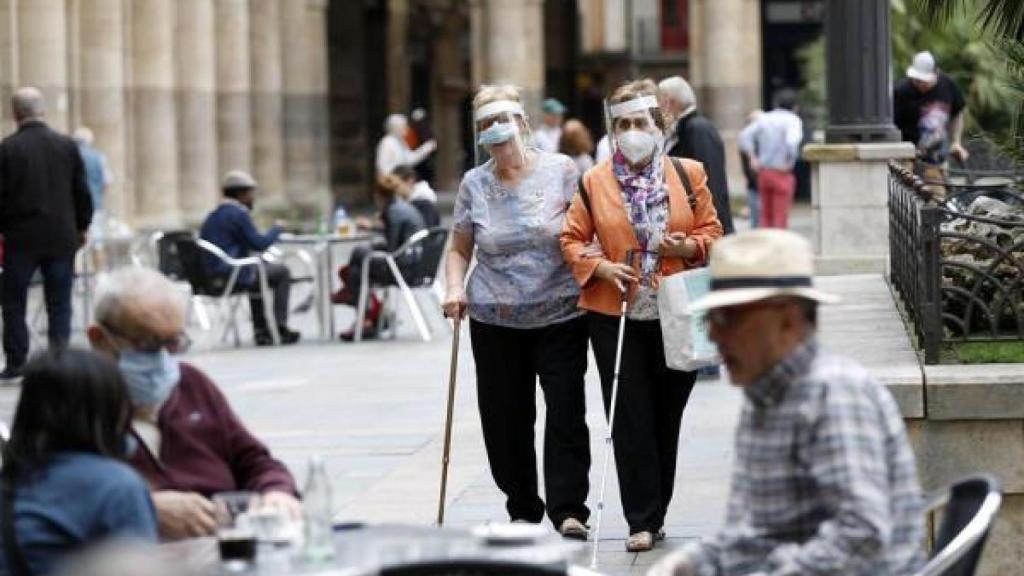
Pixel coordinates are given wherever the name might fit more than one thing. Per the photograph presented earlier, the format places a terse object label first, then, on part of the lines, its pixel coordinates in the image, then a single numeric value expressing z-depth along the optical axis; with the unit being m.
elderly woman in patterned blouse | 10.51
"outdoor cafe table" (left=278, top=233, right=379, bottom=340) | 22.53
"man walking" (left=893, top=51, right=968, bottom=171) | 21.34
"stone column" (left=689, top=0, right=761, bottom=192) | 48.25
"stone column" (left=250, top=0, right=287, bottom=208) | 44.47
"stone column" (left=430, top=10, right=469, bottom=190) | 56.91
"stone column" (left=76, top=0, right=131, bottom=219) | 34.09
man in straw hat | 5.72
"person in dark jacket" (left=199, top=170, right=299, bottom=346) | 21.61
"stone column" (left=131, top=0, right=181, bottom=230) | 36.78
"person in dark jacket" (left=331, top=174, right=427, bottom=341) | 21.73
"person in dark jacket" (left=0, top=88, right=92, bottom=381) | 18.06
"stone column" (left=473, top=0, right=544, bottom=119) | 47.25
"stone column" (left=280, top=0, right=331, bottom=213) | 47.16
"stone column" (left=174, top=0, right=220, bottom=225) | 39.44
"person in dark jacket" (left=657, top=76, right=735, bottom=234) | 14.63
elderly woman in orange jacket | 10.20
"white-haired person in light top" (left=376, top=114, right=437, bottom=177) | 34.22
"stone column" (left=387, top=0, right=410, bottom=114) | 57.12
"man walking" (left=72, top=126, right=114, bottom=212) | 27.27
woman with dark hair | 6.09
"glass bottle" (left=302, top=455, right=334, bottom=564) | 5.89
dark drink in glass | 5.97
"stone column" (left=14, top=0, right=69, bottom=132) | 30.52
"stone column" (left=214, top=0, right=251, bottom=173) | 41.81
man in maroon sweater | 6.84
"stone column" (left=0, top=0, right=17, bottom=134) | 30.59
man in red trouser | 29.59
